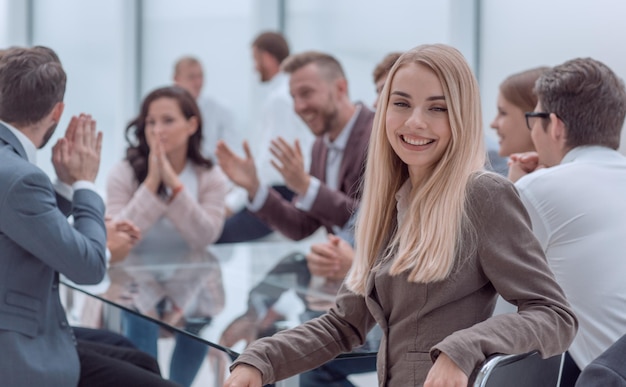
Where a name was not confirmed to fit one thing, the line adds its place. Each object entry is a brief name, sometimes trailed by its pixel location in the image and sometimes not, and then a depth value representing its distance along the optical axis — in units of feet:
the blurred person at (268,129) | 16.48
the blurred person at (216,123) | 22.76
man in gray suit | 6.95
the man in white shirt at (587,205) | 7.02
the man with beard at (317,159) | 12.12
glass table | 8.09
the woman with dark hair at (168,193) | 12.23
